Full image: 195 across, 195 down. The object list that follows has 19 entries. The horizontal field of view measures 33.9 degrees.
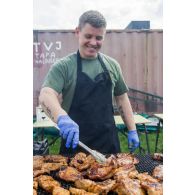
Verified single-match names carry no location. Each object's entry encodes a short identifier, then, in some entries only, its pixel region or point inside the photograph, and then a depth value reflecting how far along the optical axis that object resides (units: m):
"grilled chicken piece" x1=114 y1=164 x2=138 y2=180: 1.48
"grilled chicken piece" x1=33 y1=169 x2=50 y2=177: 1.50
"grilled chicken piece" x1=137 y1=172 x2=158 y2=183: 1.45
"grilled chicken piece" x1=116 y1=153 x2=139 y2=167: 1.58
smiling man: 1.56
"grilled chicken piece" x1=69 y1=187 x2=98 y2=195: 1.36
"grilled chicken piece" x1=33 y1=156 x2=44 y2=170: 1.54
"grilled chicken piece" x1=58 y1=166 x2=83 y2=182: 1.46
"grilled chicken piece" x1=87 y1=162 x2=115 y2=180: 1.48
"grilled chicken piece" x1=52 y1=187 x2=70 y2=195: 1.34
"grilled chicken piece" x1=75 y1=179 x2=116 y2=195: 1.37
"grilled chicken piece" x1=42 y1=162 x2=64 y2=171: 1.56
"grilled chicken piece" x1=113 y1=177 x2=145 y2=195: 1.36
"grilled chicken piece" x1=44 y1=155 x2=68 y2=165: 1.60
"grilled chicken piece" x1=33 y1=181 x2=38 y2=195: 1.41
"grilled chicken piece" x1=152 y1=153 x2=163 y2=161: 1.63
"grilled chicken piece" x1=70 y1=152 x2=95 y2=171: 1.56
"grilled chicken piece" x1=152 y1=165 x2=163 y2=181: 1.50
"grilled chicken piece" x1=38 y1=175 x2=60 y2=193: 1.40
